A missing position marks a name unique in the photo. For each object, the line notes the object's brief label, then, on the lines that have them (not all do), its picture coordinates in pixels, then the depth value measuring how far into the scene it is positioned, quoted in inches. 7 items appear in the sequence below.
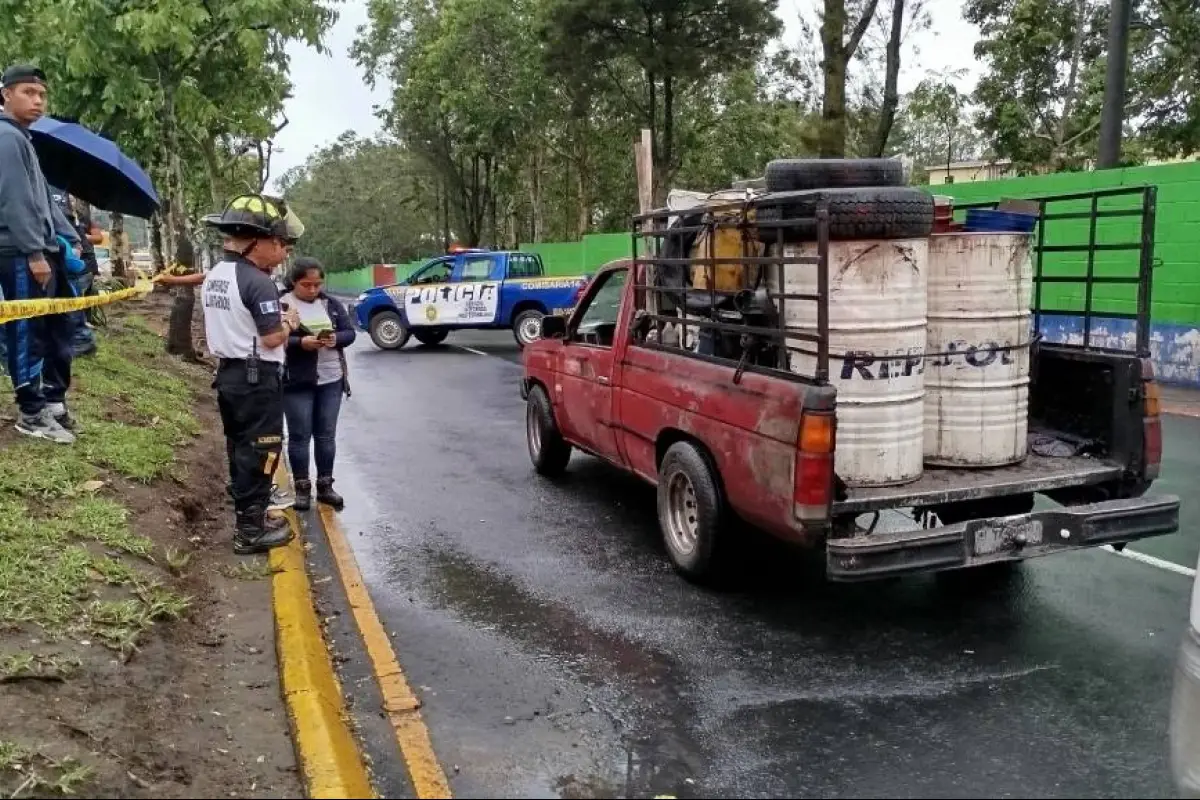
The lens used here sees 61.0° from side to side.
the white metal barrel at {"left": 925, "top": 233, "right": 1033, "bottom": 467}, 182.5
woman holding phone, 249.6
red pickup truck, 163.5
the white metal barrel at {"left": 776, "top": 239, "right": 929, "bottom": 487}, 171.9
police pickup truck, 750.5
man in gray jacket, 227.8
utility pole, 477.1
